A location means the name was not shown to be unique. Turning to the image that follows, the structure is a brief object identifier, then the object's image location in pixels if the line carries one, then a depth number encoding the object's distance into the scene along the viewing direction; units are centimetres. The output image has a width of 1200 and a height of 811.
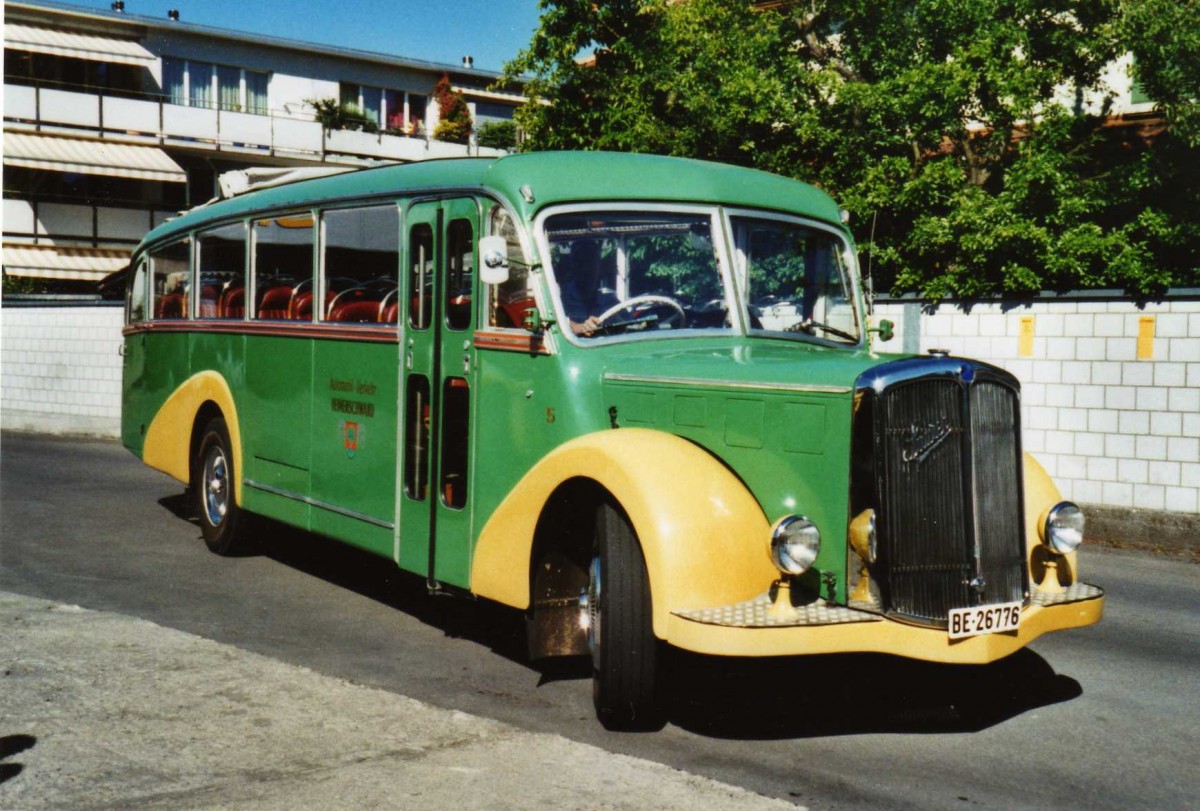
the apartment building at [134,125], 3303
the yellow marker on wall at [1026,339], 1269
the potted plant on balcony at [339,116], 3722
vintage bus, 515
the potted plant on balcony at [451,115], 4028
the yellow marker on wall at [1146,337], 1170
